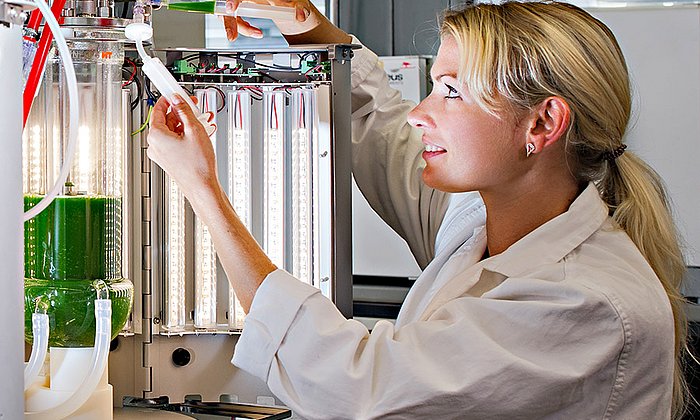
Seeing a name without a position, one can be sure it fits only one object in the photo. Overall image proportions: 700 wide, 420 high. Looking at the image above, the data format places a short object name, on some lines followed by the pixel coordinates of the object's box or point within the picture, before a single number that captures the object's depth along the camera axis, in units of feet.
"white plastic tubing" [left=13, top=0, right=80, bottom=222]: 2.89
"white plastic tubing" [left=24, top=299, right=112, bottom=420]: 3.70
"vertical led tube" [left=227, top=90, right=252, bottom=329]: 4.49
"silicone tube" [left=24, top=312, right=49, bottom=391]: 3.59
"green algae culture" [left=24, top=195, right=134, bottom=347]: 3.77
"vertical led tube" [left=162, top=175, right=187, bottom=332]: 4.43
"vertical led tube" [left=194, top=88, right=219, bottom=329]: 4.51
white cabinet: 9.70
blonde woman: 3.68
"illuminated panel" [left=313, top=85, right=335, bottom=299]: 4.45
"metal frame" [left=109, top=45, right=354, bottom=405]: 4.40
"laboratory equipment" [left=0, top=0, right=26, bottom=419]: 2.79
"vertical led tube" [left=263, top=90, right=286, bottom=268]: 4.49
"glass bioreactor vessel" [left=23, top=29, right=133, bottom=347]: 3.81
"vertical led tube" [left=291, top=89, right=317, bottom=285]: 4.47
